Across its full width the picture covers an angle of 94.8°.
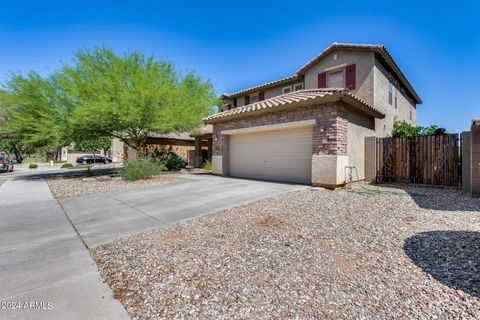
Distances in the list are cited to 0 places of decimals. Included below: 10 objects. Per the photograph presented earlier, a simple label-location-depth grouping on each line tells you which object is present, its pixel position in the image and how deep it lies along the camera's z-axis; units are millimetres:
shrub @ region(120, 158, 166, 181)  11289
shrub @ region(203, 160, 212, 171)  16583
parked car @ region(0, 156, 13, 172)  19717
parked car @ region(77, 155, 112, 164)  33344
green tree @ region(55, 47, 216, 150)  10922
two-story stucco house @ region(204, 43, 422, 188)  8672
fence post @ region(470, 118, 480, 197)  7219
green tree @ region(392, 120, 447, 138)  12673
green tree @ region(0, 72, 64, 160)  11484
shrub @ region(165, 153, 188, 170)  17406
